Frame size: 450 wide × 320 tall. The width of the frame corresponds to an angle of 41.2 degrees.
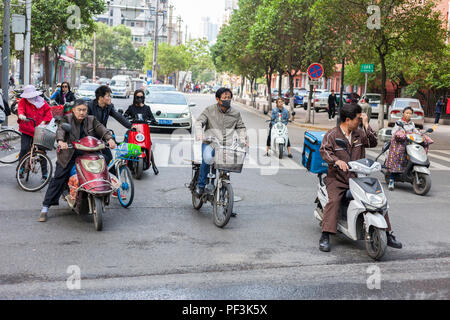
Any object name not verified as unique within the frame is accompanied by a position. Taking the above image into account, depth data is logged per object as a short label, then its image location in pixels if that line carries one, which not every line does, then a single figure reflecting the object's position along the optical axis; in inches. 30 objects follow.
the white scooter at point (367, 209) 237.0
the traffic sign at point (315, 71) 1074.1
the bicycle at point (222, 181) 285.7
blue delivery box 307.4
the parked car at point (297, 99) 2137.7
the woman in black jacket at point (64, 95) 637.9
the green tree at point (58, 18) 1143.0
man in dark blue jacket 339.6
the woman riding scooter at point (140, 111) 456.4
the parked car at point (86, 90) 1448.1
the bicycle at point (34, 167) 367.2
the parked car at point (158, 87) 1165.8
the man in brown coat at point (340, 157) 252.8
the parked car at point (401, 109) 1149.5
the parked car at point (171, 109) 834.8
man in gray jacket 303.3
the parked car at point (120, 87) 2143.2
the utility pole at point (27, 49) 836.6
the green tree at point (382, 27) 913.5
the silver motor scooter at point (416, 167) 409.7
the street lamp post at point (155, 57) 2275.7
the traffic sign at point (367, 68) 1023.6
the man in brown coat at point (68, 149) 288.4
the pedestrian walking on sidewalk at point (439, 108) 1342.3
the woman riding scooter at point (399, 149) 425.1
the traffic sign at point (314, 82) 1148.1
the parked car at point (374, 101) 1535.4
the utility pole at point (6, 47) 710.5
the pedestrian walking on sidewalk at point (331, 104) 1357.0
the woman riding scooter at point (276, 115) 629.7
